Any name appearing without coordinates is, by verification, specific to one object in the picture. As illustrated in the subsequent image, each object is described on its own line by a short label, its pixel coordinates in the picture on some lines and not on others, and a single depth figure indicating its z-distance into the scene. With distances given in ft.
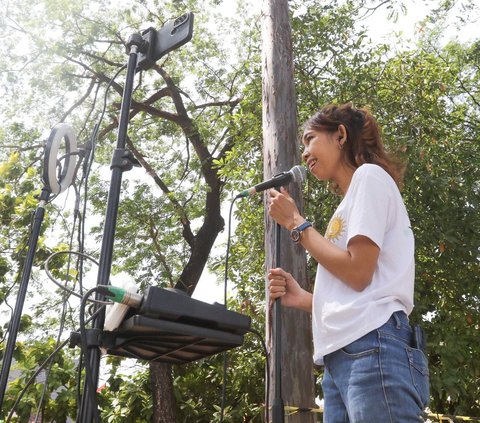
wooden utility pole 10.50
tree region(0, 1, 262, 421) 29.17
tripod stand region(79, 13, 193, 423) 3.99
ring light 8.03
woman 4.31
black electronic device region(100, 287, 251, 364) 3.84
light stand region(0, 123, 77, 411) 7.30
